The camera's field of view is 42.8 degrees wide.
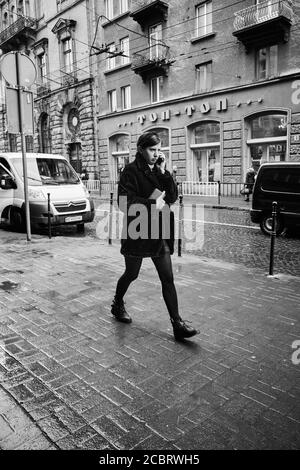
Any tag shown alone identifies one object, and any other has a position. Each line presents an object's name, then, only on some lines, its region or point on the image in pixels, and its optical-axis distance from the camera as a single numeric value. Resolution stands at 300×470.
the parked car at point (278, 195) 9.43
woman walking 3.36
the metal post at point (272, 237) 5.54
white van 9.63
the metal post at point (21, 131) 7.35
